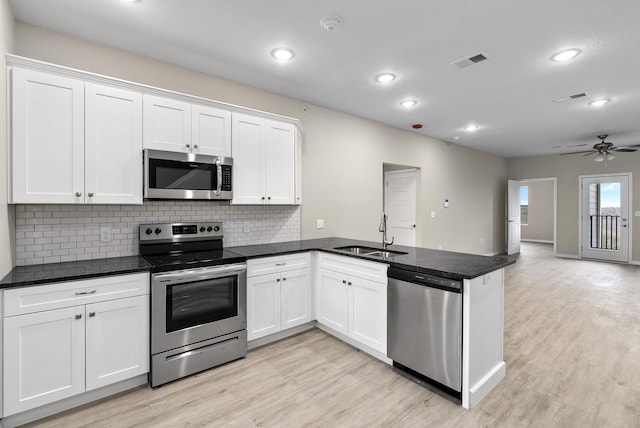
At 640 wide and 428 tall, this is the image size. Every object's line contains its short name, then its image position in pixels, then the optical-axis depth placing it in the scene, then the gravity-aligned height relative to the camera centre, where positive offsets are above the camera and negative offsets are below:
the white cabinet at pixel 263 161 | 3.12 +0.56
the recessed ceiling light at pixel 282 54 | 2.76 +1.46
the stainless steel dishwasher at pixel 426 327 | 2.09 -0.84
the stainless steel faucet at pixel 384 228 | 3.10 -0.16
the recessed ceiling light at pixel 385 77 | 3.28 +1.48
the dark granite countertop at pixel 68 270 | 1.89 -0.41
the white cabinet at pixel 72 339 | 1.85 -0.84
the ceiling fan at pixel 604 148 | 5.71 +1.28
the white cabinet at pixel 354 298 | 2.62 -0.81
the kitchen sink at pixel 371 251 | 2.96 -0.40
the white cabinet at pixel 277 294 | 2.87 -0.81
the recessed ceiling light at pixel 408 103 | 4.07 +1.48
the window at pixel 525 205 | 10.97 +0.31
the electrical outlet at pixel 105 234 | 2.62 -0.19
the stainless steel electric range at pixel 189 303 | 2.32 -0.74
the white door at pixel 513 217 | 8.31 -0.10
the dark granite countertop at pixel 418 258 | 2.13 -0.38
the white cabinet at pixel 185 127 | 2.63 +0.78
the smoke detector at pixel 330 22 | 2.28 +1.45
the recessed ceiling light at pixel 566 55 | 2.73 +1.45
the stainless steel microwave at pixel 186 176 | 2.58 +0.33
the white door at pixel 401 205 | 5.83 +0.16
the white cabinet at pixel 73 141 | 2.10 +0.52
